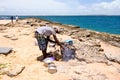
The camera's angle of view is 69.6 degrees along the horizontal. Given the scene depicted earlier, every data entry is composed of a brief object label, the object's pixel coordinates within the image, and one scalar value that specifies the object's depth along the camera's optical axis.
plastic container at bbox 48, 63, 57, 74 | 2.86
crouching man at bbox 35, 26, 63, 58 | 3.20
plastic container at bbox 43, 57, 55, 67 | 3.05
